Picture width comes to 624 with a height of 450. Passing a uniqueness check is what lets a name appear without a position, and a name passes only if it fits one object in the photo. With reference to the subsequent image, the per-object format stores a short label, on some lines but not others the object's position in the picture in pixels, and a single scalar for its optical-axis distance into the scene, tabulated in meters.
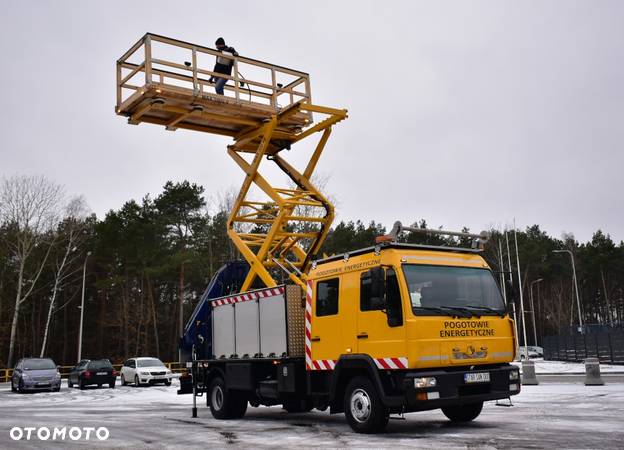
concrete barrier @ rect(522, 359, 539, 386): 21.11
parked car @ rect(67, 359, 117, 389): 31.46
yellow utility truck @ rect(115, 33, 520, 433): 9.38
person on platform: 13.87
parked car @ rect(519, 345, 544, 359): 58.16
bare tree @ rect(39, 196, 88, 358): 50.06
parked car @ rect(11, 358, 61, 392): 28.55
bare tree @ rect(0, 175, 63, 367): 43.66
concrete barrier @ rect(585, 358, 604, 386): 19.20
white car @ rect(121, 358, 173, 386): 31.05
